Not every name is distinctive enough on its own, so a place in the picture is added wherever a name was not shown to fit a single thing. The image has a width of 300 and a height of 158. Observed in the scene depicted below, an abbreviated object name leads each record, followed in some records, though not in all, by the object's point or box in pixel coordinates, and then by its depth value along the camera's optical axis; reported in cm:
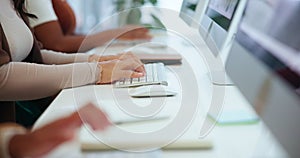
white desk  69
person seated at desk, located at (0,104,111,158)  63
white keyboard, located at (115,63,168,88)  107
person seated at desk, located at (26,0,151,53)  162
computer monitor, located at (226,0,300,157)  72
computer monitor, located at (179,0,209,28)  145
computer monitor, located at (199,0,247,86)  110
